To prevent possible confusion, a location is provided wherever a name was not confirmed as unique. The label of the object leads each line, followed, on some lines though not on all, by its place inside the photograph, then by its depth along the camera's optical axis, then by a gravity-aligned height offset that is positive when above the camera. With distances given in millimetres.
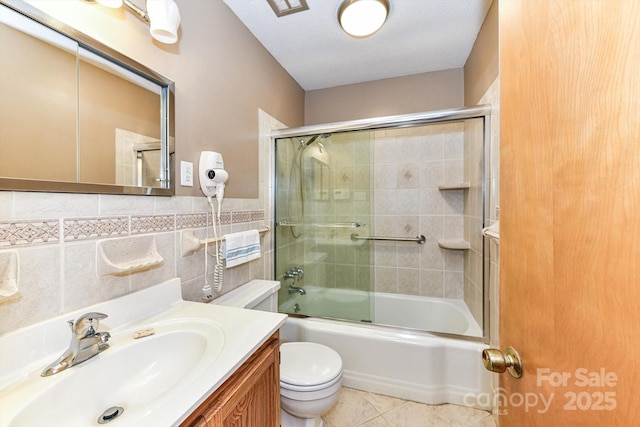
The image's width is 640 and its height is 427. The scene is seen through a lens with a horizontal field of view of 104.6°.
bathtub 1502 -955
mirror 674 +324
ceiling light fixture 1416 +1162
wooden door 313 +0
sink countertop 534 -417
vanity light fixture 950 +759
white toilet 1177 -813
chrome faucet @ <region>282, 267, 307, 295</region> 2080 -565
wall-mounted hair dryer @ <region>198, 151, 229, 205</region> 1273 +183
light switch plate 1181 +179
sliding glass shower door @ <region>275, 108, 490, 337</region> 2020 -148
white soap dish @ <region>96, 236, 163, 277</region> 848 -169
